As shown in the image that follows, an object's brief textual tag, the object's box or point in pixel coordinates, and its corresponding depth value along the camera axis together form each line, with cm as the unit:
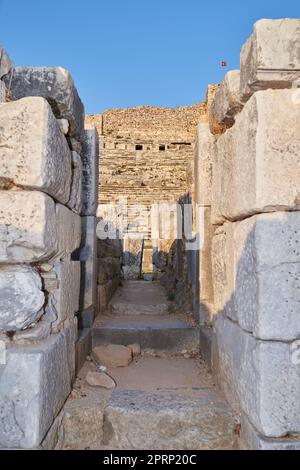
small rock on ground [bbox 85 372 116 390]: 296
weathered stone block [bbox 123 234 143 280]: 1001
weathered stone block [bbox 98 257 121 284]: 549
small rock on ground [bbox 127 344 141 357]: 393
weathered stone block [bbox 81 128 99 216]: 436
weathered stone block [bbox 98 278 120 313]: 529
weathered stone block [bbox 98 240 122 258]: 634
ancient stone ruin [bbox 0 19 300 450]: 202
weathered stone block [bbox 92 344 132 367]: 357
